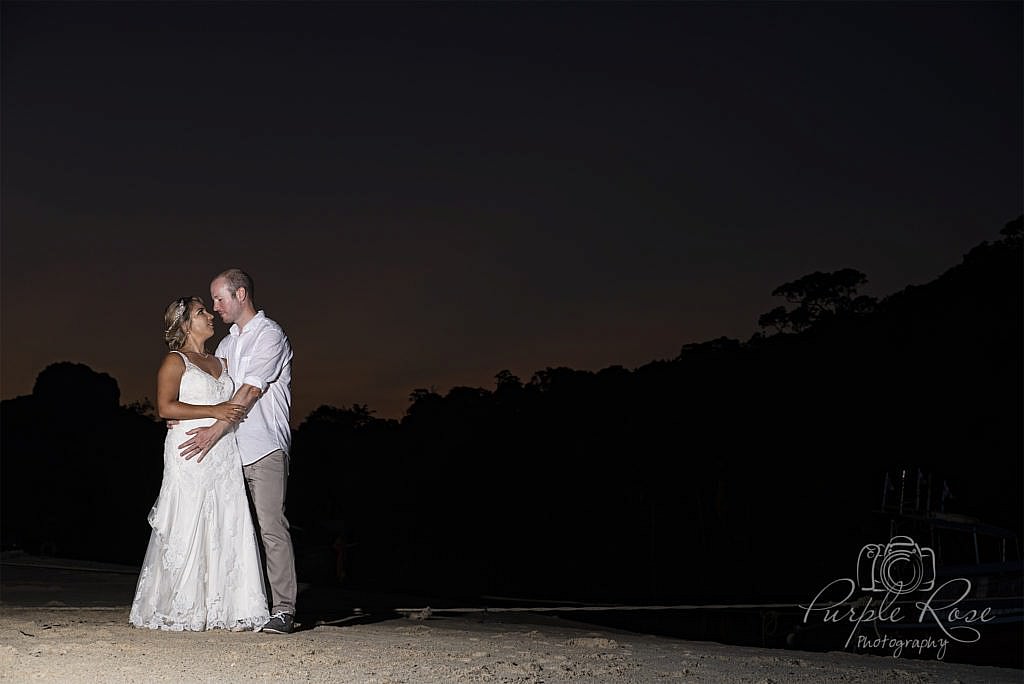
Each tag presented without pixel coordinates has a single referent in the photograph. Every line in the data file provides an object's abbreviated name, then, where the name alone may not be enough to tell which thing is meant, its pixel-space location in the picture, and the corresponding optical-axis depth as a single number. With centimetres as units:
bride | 530
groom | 541
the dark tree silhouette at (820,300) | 5647
